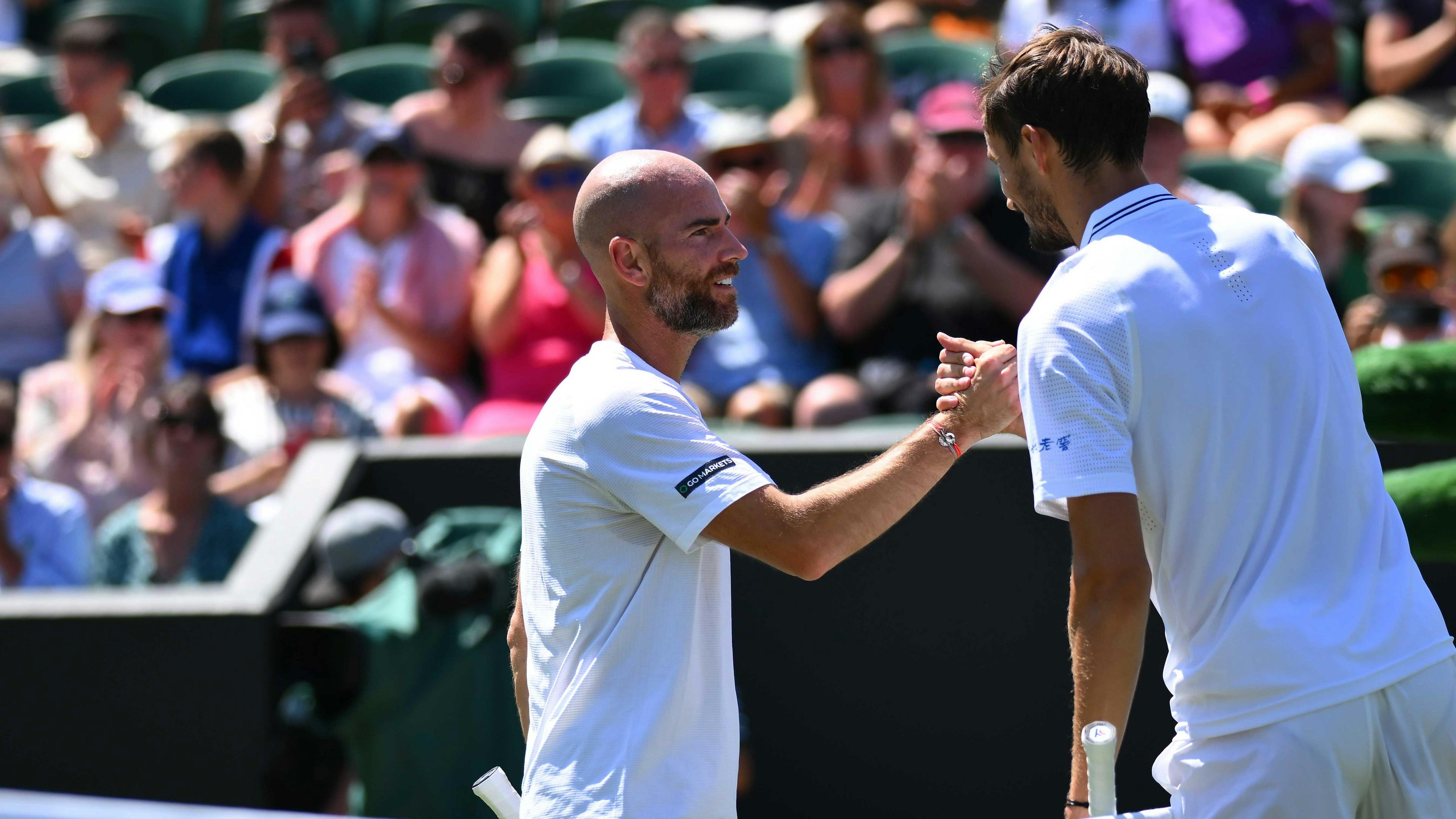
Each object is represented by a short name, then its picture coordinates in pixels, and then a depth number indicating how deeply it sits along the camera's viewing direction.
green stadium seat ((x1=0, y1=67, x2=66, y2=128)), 18.75
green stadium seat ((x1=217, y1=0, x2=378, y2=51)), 19.55
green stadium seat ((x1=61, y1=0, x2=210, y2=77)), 20.12
